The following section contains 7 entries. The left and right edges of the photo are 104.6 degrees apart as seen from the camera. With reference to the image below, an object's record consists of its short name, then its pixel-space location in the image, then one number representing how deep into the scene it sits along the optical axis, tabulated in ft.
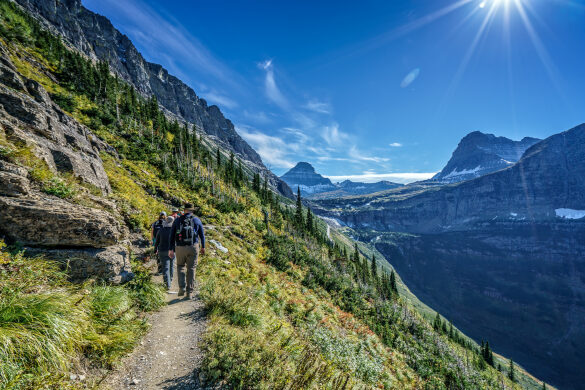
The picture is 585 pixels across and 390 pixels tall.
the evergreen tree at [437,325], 271.28
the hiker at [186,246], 27.99
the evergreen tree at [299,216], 258.10
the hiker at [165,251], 30.17
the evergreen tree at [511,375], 293.23
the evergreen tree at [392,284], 289.90
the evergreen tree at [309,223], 276.62
